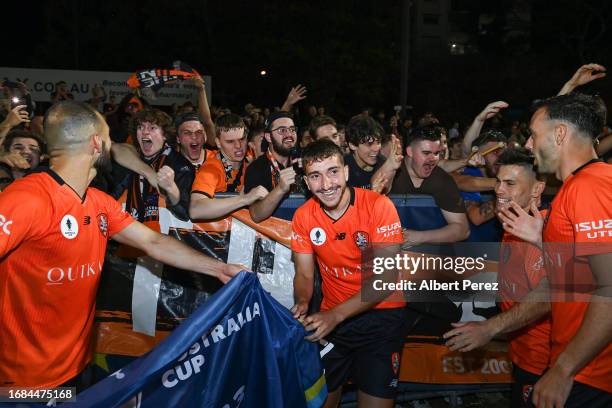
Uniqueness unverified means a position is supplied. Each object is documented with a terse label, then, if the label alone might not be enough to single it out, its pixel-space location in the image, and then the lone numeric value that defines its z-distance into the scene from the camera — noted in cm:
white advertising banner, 2047
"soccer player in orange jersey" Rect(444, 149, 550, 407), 393
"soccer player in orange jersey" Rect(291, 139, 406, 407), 454
